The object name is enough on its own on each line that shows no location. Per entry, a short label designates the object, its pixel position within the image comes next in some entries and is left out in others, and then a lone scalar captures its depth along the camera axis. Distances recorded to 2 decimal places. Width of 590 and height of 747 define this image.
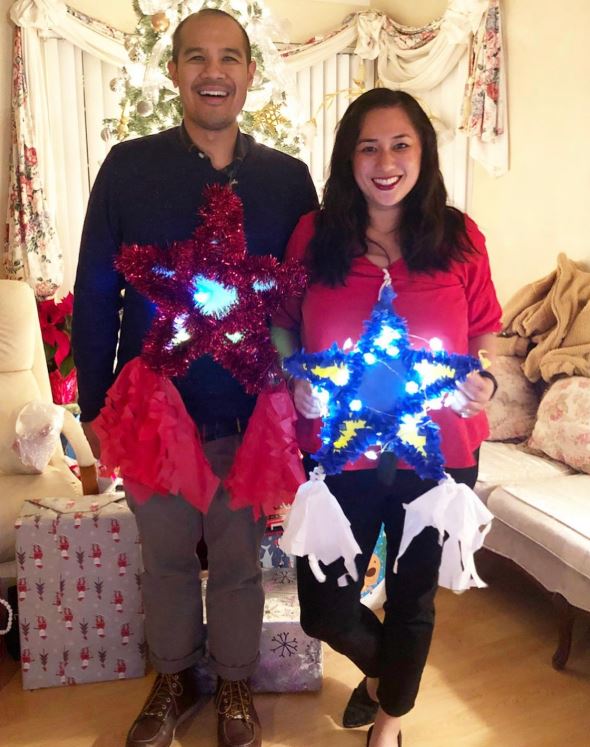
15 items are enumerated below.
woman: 1.30
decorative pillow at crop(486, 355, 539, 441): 2.71
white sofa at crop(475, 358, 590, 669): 1.92
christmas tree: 2.63
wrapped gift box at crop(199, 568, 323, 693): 1.78
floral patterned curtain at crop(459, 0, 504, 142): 3.12
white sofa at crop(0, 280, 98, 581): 2.07
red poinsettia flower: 3.12
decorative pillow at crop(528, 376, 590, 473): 2.37
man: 1.39
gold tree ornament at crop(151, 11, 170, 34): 2.59
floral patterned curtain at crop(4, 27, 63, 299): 3.48
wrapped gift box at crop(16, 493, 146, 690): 1.80
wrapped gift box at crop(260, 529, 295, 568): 1.98
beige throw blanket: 2.53
